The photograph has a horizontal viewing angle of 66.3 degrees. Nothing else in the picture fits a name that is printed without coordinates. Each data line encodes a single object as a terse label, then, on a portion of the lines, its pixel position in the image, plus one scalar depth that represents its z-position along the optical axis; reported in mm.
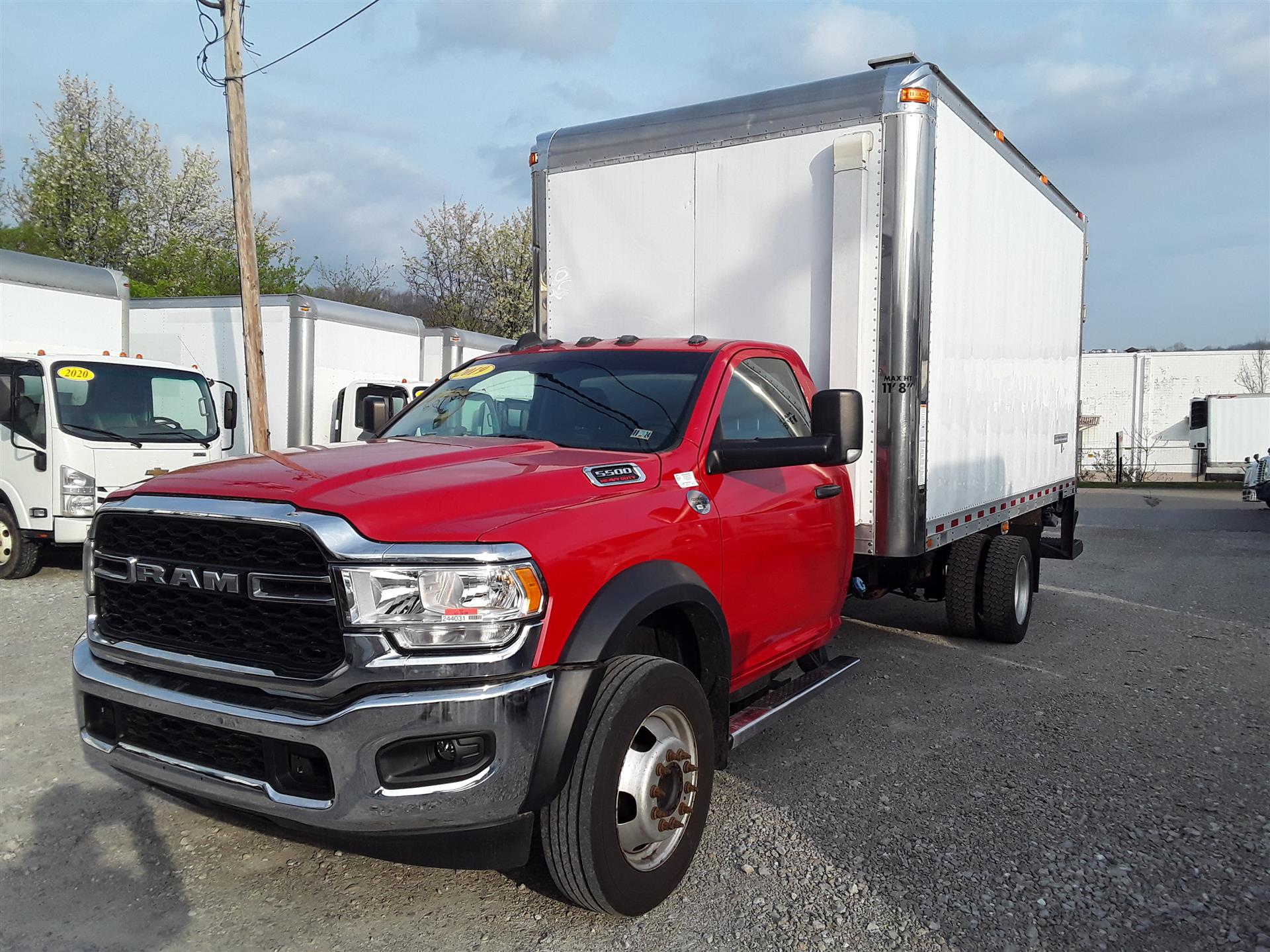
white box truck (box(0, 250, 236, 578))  9438
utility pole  12094
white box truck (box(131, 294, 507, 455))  13133
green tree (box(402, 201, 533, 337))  33031
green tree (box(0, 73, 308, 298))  26391
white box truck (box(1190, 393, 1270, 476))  28953
